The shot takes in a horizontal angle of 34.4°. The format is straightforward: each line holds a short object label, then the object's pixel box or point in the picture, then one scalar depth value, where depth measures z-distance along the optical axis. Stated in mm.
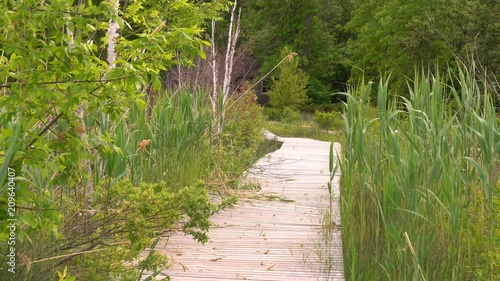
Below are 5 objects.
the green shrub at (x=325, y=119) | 25078
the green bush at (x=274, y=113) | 32031
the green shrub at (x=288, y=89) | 33875
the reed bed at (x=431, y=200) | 4102
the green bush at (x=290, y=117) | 27094
